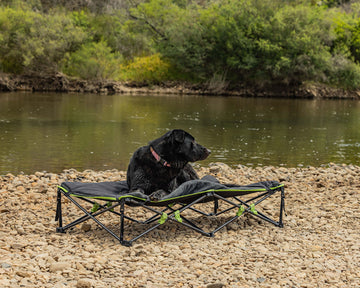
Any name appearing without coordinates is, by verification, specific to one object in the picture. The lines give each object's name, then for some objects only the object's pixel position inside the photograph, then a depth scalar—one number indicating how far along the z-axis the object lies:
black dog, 4.95
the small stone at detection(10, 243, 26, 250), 4.16
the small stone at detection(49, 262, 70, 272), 3.68
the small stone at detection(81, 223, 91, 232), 4.87
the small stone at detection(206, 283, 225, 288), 3.45
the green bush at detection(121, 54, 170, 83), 42.72
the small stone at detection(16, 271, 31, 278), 3.50
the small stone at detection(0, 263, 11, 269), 3.66
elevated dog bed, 4.47
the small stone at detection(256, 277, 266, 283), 3.56
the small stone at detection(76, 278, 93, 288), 3.39
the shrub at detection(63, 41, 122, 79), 39.50
